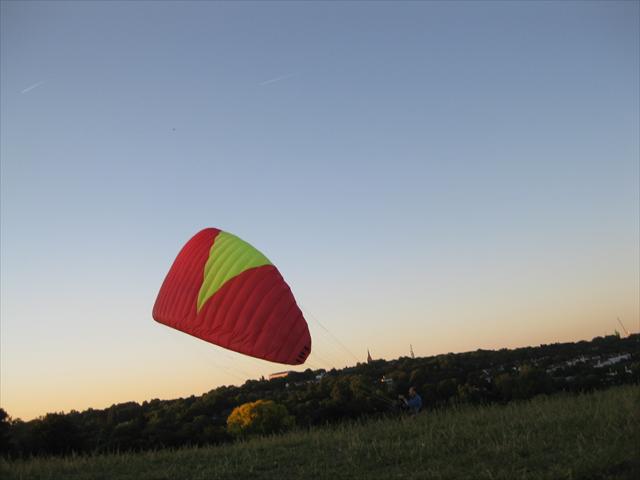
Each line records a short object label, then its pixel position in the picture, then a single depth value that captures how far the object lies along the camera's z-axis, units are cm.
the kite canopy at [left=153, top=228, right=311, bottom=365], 1140
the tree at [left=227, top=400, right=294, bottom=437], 3155
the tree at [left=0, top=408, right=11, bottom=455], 2612
